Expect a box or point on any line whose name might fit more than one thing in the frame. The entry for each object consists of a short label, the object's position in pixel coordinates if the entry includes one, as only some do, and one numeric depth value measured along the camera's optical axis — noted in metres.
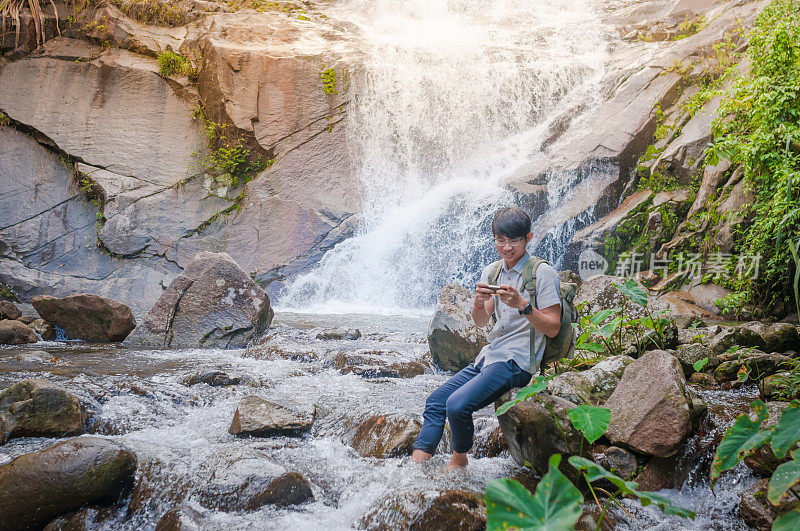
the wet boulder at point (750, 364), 3.56
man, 2.47
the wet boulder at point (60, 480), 2.29
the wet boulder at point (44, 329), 6.46
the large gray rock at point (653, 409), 2.69
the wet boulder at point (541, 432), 2.65
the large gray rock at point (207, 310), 6.29
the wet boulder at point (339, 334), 6.66
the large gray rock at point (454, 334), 5.09
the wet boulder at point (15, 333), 6.03
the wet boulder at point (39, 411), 3.02
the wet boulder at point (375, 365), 5.05
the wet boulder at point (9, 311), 6.89
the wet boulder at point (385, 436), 3.13
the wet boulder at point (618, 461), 2.70
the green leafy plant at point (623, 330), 3.77
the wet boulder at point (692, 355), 3.97
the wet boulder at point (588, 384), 3.37
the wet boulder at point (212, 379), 4.43
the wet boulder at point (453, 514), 2.20
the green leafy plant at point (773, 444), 1.68
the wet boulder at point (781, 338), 4.13
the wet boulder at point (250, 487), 2.56
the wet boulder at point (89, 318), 6.50
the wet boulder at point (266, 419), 3.36
